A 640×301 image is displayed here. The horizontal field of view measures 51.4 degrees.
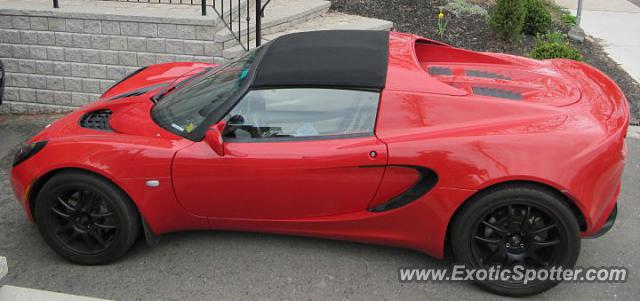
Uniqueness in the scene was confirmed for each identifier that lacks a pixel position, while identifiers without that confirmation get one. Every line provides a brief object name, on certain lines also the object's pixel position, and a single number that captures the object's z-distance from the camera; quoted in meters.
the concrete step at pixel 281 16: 7.02
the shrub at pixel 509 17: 8.20
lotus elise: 3.70
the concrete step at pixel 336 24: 7.93
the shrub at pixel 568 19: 9.60
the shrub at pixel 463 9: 9.11
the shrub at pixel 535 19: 8.77
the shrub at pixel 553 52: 7.49
